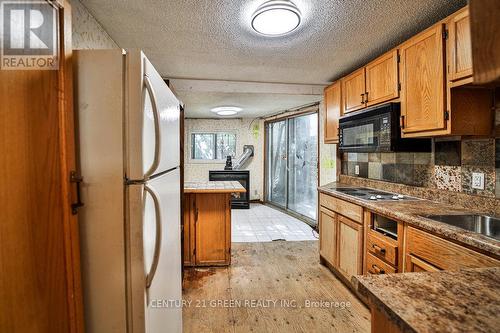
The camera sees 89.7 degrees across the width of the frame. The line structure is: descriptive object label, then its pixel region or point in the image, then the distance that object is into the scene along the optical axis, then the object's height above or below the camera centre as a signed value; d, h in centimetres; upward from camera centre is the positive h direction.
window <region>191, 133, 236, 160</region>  673 +47
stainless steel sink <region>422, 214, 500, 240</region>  157 -39
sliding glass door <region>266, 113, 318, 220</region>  486 -3
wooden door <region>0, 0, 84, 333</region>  77 -12
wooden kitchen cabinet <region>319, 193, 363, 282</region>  223 -73
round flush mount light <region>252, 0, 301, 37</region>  163 +100
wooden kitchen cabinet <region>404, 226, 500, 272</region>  121 -50
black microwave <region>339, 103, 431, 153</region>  210 +27
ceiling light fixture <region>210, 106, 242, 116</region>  493 +108
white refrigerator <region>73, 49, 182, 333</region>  103 -9
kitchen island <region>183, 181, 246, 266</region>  290 -74
